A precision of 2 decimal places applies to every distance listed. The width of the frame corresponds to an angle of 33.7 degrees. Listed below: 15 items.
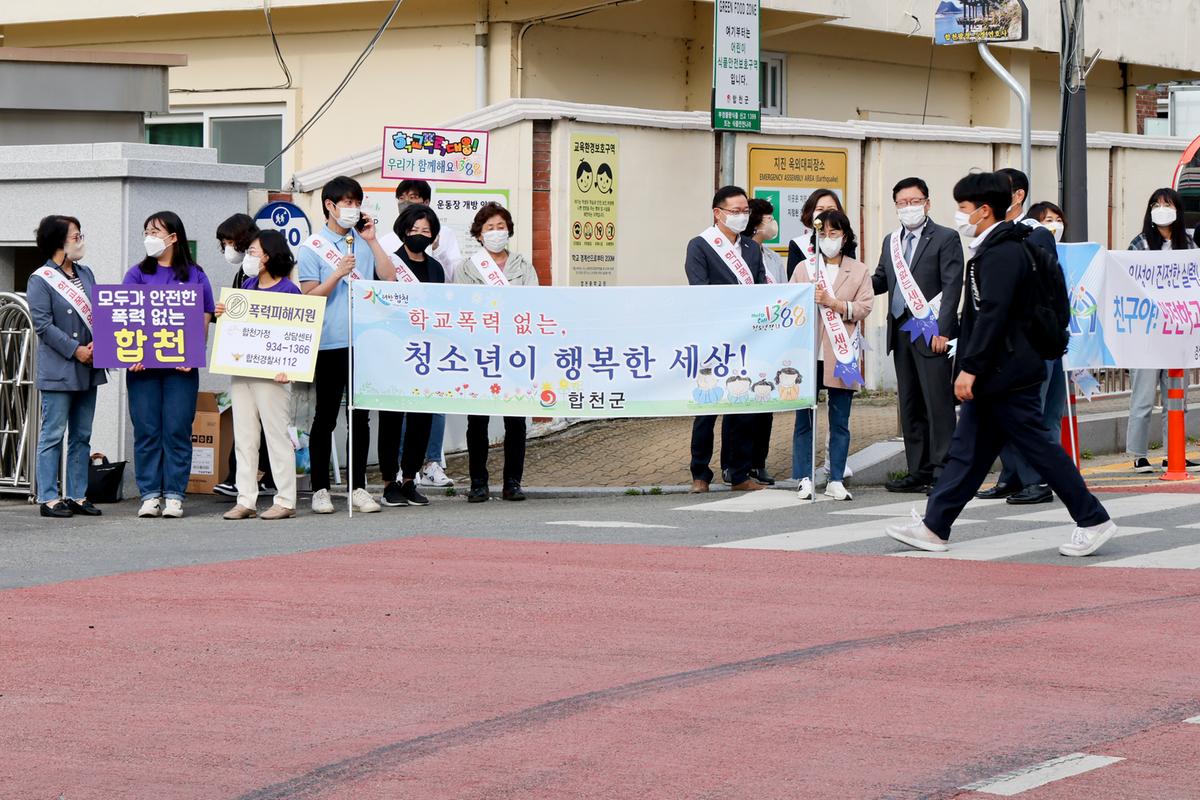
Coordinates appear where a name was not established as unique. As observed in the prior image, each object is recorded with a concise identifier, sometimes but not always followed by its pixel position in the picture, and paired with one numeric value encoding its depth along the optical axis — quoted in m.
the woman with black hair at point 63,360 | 12.80
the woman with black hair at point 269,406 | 12.62
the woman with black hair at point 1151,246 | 15.15
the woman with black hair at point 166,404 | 12.87
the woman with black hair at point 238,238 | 12.97
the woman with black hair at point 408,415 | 13.35
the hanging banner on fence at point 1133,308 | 14.26
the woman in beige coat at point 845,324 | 13.57
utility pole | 17.64
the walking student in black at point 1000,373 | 10.38
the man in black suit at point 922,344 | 13.46
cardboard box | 14.09
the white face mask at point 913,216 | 13.41
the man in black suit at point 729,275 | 13.88
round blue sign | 14.92
